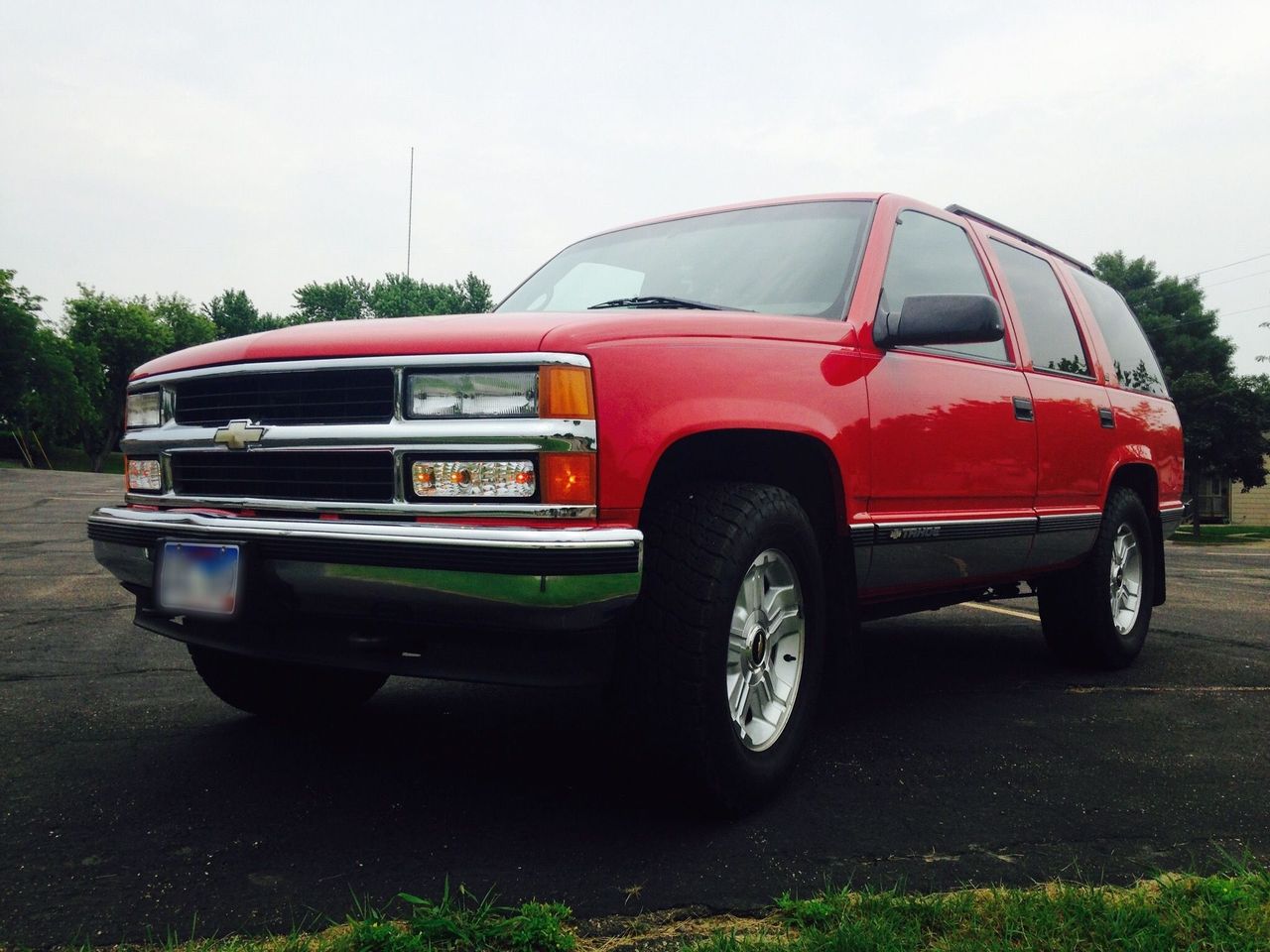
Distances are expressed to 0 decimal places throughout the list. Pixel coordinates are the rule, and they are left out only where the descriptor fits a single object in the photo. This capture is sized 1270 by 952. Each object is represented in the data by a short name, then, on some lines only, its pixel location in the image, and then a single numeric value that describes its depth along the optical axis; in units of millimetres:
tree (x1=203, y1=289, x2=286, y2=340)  74375
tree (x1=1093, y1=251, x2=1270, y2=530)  28766
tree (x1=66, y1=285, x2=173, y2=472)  59875
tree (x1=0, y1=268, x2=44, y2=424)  43625
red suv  2475
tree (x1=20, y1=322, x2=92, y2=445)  46125
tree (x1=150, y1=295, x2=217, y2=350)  67312
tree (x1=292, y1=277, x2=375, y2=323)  76000
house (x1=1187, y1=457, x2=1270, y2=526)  40281
